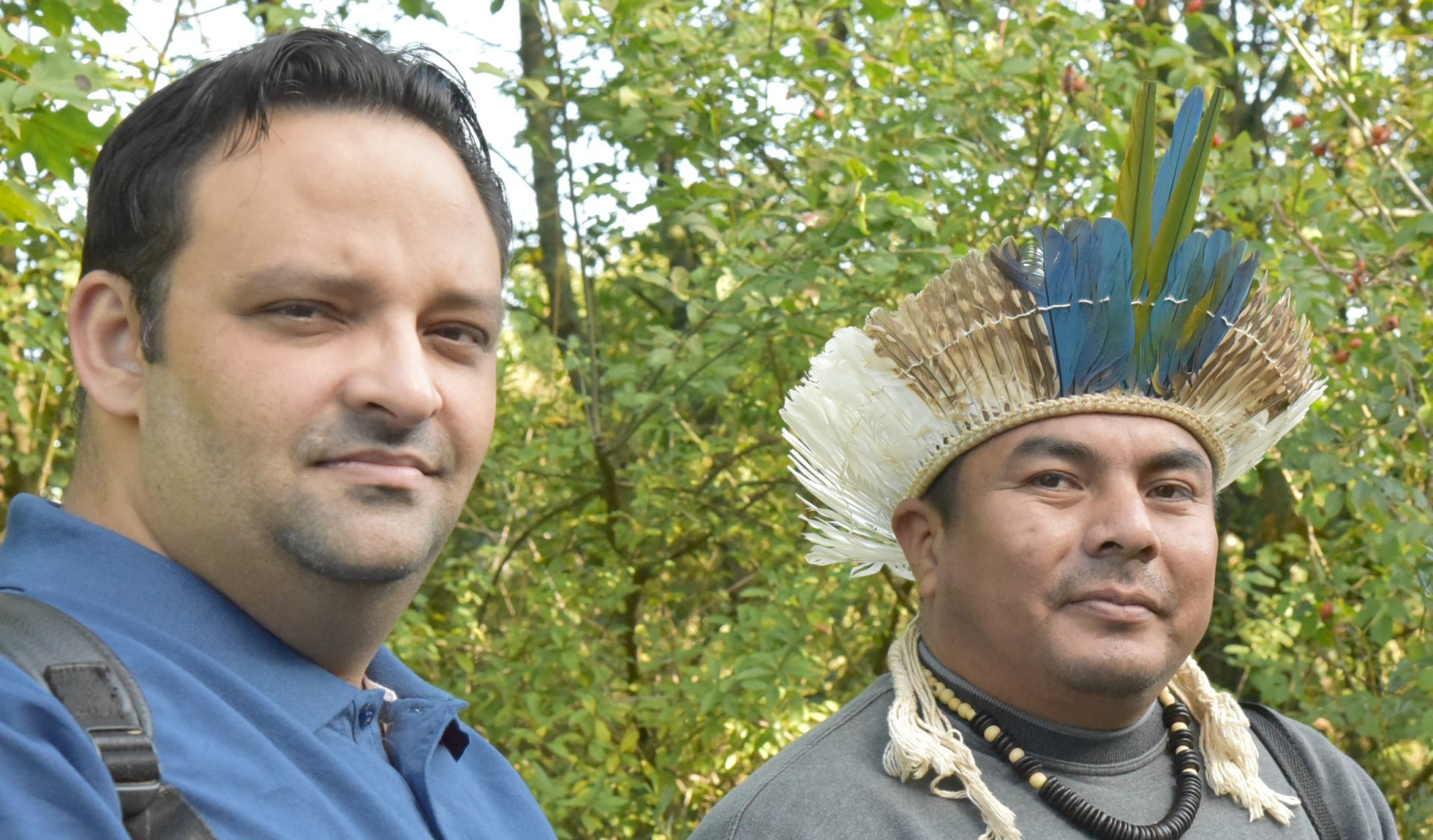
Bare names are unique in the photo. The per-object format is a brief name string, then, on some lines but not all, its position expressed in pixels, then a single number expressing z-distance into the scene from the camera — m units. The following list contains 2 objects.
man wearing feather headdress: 1.78
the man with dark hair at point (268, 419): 1.48
